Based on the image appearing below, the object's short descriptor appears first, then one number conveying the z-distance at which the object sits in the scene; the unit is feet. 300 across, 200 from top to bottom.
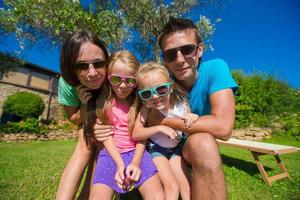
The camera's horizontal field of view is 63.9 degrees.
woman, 9.08
